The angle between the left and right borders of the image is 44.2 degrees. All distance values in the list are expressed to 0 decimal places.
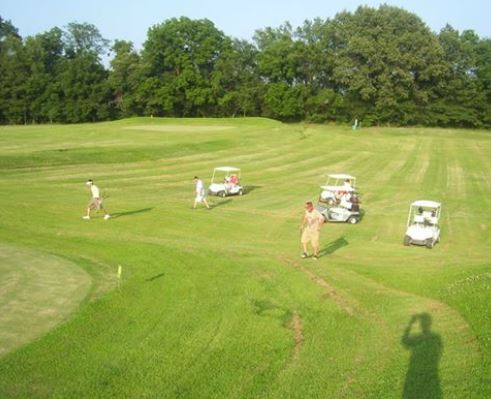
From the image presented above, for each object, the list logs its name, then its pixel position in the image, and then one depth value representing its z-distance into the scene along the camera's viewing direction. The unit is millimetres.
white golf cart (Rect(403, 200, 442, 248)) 23625
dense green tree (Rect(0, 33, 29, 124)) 97312
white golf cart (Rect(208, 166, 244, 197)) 34438
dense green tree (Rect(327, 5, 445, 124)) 88750
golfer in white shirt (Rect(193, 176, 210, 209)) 28938
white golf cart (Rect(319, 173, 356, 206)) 31406
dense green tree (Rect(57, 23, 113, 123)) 97562
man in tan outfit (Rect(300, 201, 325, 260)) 19109
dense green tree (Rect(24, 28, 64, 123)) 97750
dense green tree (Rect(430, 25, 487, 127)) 92125
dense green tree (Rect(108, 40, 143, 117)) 97375
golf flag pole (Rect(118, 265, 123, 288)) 14914
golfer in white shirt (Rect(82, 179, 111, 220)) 25203
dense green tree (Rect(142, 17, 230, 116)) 94812
